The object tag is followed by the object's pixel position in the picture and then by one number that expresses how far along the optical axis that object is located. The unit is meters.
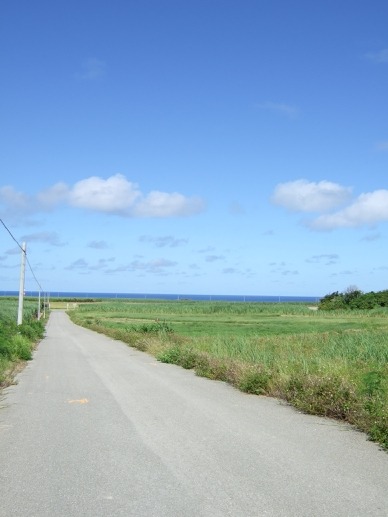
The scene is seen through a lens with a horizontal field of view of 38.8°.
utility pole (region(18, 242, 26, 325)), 36.25
